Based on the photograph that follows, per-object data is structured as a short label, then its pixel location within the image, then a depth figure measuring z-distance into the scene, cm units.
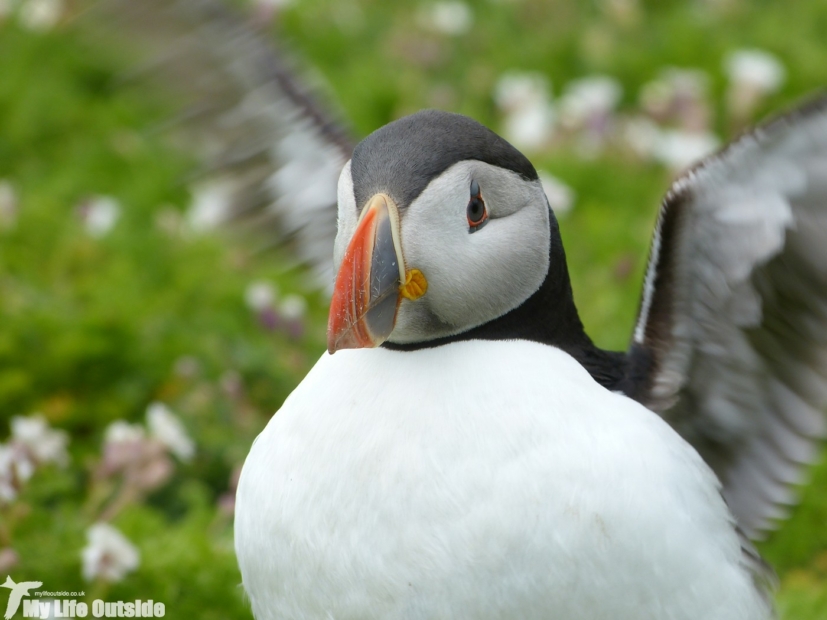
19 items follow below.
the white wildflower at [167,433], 884
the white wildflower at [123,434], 886
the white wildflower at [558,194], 1232
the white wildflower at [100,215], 1304
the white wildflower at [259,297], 1162
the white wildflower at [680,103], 1459
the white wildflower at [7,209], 1269
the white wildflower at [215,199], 874
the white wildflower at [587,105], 1484
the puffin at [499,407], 588
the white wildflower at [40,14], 1572
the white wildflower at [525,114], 1462
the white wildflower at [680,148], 1406
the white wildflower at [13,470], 797
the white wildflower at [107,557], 761
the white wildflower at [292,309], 1152
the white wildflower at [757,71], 1502
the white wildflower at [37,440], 843
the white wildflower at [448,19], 1761
